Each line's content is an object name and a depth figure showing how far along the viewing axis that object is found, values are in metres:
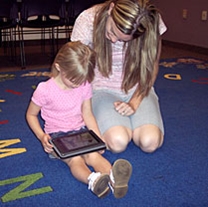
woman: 1.28
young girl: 1.08
